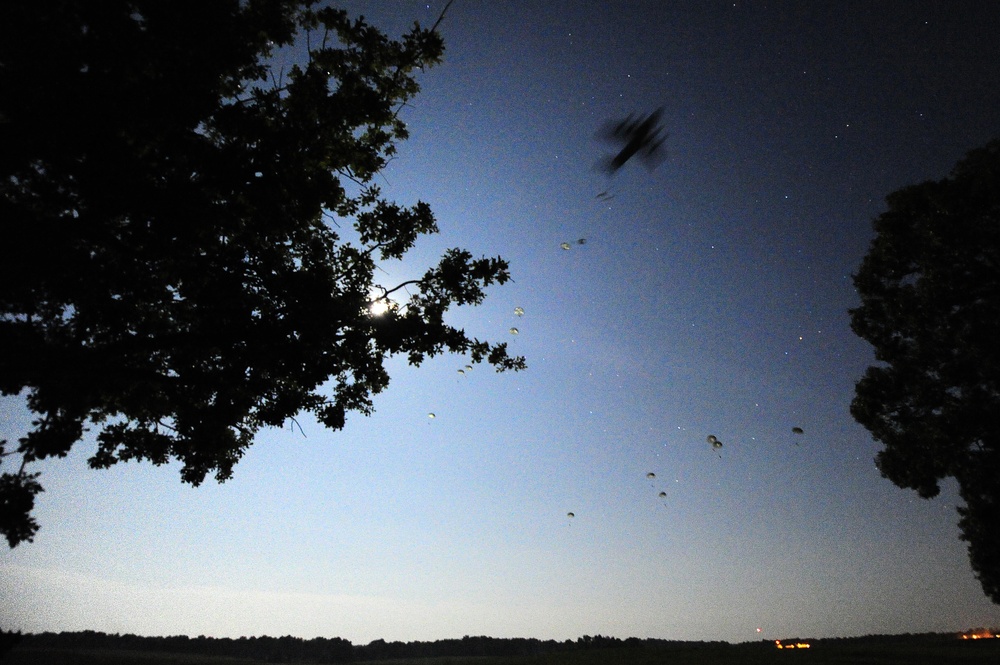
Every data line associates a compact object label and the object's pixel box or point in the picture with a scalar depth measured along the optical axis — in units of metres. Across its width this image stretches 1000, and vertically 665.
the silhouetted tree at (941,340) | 16.05
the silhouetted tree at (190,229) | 8.59
